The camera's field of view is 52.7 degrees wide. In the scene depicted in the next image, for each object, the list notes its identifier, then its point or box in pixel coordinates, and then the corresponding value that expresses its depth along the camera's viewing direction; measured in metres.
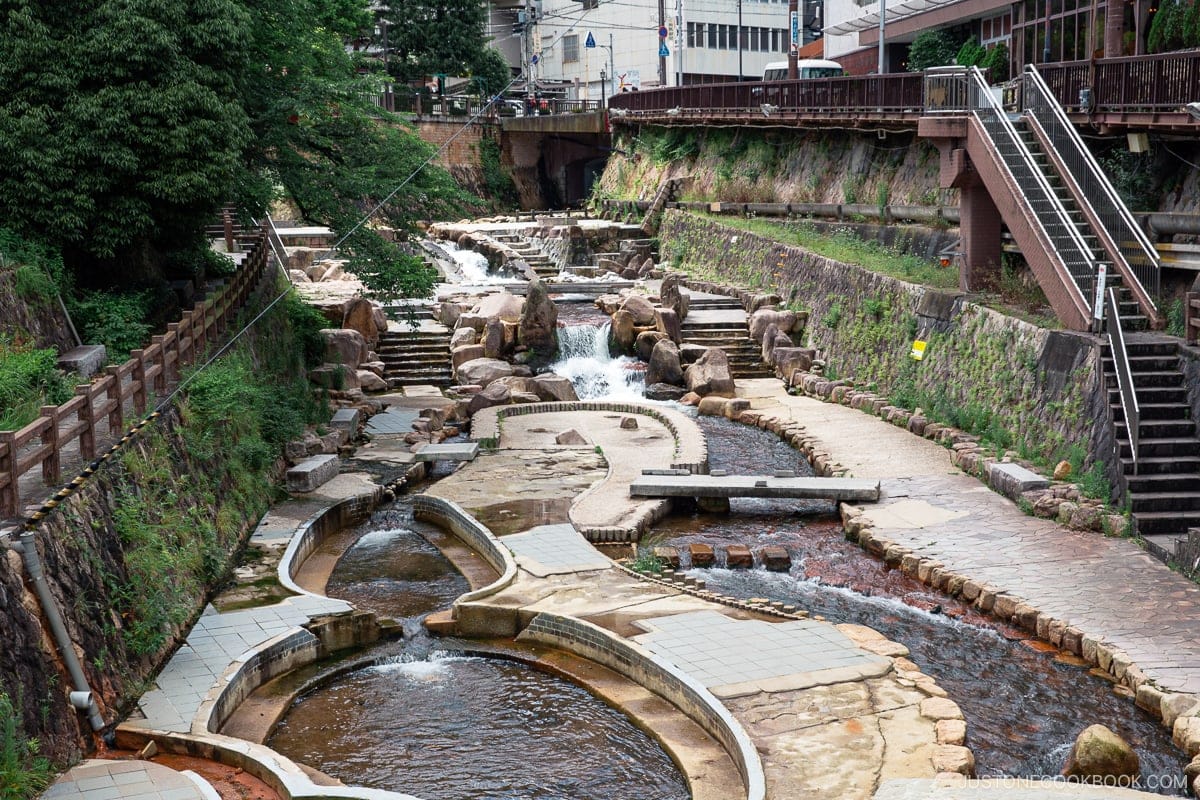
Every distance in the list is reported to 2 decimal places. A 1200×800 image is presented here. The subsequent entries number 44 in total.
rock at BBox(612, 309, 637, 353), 29.83
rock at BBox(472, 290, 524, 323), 30.30
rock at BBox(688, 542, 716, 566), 16.48
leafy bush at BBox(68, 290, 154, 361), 19.25
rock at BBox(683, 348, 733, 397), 26.77
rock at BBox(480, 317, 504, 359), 29.05
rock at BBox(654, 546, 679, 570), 16.36
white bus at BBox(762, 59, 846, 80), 44.31
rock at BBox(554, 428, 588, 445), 22.62
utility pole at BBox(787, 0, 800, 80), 42.53
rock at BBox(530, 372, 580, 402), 26.56
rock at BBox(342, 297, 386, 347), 29.33
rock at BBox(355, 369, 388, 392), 27.41
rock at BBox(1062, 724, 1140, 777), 10.21
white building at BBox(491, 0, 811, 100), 68.69
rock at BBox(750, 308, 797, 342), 30.05
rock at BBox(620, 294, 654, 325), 29.91
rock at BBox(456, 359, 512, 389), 27.73
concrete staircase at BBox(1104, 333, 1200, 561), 15.63
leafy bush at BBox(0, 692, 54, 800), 9.04
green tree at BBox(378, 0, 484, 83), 59.75
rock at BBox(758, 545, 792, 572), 16.27
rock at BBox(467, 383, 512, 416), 25.73
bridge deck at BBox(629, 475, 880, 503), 18.56
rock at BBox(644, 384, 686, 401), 27.59
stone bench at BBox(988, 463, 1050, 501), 17.39
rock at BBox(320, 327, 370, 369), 26.81
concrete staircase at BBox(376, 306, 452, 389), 28.95
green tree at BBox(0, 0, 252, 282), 18.36
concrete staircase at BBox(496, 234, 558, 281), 39.50
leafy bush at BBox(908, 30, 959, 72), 39.25
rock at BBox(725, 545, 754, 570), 16.39
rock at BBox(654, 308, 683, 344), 29.50
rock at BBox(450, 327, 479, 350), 29.31
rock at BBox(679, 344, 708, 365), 28.73
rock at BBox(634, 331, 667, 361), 29.06
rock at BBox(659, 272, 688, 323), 30.69
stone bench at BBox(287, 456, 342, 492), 19.28
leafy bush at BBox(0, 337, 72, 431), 14.23
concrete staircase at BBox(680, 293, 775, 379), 29.39
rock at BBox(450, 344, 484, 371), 28.84
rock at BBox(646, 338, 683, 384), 28.00
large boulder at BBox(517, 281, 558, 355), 29.44
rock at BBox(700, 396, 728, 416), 25.81
